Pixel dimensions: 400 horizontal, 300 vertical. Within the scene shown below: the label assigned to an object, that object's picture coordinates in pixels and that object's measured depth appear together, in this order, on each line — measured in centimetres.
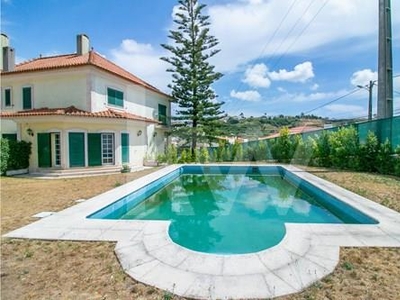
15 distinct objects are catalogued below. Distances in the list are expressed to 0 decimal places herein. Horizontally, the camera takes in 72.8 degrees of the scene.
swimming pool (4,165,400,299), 288
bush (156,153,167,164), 1678
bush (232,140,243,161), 1923
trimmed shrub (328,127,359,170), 1167
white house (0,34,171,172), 1254
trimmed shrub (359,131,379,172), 1079
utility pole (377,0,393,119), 1159
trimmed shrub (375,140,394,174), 1006
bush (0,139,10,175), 1178
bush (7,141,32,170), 1223
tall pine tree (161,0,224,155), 1942
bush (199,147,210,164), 1800
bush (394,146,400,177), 948
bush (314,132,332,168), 1334
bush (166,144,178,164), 1694
